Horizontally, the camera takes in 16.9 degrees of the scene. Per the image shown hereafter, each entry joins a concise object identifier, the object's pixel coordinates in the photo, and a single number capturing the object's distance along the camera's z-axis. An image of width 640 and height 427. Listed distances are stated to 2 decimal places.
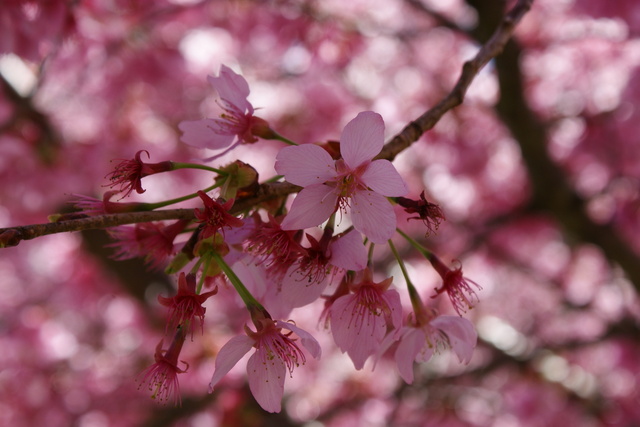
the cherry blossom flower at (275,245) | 0.48
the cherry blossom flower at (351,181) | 0.47
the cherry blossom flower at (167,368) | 0.48
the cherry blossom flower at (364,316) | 0.48
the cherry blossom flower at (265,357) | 0.48
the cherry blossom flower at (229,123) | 0.50
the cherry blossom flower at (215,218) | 0.47
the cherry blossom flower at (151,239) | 0.48
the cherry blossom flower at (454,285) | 0.49
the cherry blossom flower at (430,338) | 0.49
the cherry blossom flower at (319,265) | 0.47
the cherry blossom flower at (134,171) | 0.48
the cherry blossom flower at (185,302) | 0.47
